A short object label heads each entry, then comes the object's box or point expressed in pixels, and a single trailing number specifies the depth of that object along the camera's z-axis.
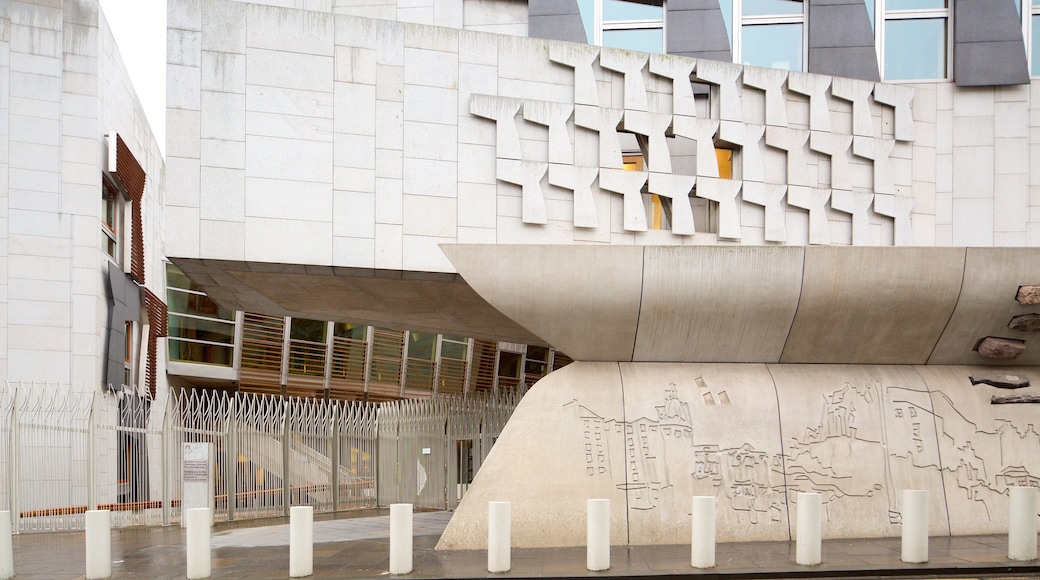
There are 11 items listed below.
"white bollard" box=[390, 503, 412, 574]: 10.03
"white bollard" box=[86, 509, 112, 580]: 9.85
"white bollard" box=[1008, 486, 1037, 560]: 10.57
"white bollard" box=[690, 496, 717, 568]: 10.22
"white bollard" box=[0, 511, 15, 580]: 10.12
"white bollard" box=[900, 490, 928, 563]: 10.44
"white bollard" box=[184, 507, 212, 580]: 9.73
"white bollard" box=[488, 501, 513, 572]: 10.07
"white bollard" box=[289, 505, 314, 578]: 9.83
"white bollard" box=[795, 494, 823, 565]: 10.40
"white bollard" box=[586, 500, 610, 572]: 10.14
